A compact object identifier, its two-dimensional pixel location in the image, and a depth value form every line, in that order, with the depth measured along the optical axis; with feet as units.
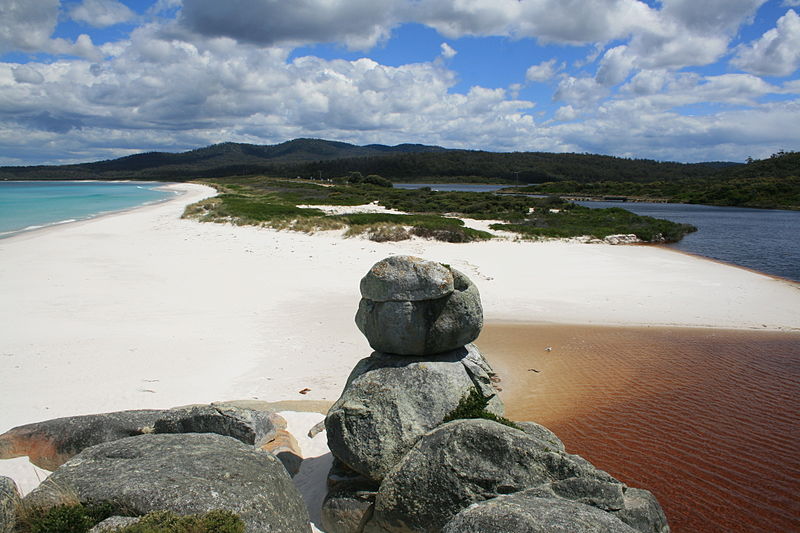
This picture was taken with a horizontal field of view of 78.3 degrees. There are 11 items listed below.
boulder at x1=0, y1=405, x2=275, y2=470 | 23.57
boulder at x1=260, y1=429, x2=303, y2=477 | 25.19
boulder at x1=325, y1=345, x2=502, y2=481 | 22.06
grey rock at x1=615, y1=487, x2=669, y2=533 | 17.65
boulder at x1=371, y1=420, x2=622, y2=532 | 18.12
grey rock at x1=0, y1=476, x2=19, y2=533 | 15.10
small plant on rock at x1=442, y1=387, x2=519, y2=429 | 23.22
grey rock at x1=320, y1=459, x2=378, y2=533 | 20.84
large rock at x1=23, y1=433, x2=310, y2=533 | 15.25
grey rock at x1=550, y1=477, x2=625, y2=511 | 17.30
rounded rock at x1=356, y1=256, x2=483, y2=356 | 26.08
